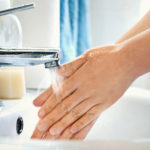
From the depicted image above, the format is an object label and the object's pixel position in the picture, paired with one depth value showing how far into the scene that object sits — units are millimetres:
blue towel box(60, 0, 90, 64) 1121
